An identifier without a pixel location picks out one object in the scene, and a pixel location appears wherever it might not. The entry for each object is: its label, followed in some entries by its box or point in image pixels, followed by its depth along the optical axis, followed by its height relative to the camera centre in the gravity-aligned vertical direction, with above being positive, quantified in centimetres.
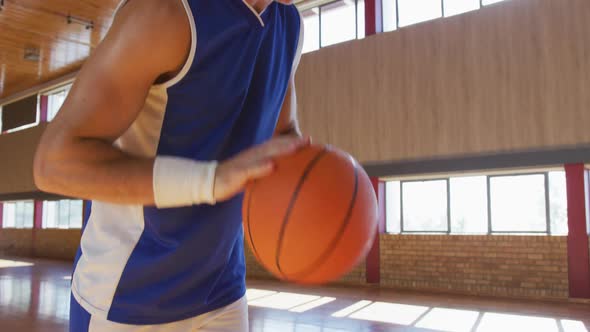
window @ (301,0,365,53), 812 +308
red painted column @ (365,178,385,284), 758 -71
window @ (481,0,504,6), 662 +272
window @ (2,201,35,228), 1491 -1
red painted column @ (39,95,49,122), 1379 +278
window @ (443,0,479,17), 682 +277
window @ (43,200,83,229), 1315 -1
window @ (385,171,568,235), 647 +14
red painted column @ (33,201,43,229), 1430 -4
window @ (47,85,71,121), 1360 +297
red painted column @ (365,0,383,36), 773 +292
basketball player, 68 +9
